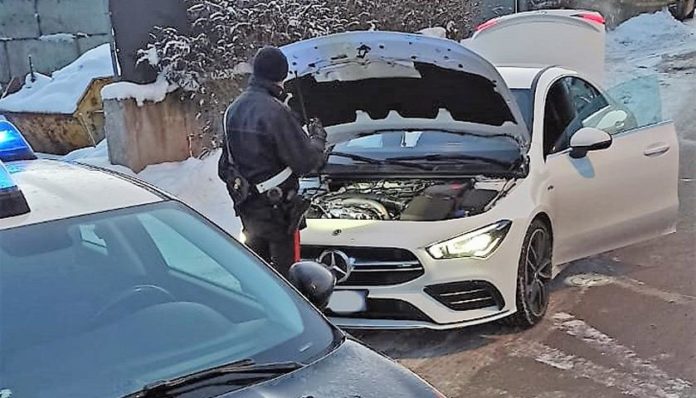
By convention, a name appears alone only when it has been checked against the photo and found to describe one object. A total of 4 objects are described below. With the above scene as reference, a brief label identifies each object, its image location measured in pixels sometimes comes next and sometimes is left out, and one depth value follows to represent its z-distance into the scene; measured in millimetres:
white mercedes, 5055
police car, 2490
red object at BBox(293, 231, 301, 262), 4973
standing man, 4812
